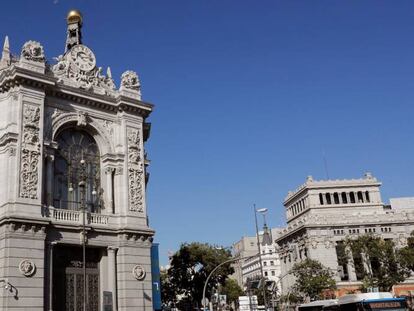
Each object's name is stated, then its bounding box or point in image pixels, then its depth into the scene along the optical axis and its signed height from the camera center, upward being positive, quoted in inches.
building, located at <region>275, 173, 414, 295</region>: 3458.9 +482.3
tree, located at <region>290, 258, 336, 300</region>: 2805.1 +71.9
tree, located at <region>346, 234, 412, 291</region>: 2536.9 +127.1
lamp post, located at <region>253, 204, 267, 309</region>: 1516.7 +255.6
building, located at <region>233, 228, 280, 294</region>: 5880.9 +419.1
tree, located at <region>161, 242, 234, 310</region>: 2564.0 +169.1
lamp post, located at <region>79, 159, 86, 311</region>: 1363.2 +381.6
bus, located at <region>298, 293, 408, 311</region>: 1118.4 -34.4
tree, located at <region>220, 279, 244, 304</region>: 4197.8 +68.2
